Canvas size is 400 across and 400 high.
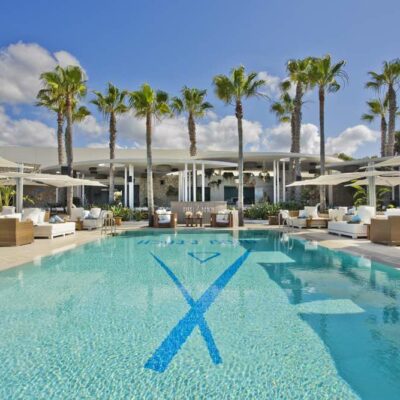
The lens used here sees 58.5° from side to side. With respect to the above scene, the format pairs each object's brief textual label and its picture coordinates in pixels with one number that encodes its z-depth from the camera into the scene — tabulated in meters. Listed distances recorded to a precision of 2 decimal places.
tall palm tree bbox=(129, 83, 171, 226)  17.43
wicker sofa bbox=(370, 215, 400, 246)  10.51
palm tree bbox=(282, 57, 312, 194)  20.08
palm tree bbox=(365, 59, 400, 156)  21.67
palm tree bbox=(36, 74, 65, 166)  19.70
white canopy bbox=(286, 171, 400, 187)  12.64
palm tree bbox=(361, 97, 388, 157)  25.02
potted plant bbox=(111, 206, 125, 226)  20.97
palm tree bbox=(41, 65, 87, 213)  18.47
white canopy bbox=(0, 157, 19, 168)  11.08
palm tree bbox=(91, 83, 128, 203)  22.14
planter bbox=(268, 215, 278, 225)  19.50
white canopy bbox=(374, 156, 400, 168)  10.37
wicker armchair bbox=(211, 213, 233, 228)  18.14
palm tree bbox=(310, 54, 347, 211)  19.02
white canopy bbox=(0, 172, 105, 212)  12.71
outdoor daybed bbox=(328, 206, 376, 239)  12.73
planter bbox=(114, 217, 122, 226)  19.16
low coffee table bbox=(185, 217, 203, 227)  18.79
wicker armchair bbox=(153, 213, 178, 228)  18.03
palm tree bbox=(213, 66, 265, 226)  17.38
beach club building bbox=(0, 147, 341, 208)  24.91
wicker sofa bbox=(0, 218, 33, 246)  10.84
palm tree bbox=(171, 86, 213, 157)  21.58
